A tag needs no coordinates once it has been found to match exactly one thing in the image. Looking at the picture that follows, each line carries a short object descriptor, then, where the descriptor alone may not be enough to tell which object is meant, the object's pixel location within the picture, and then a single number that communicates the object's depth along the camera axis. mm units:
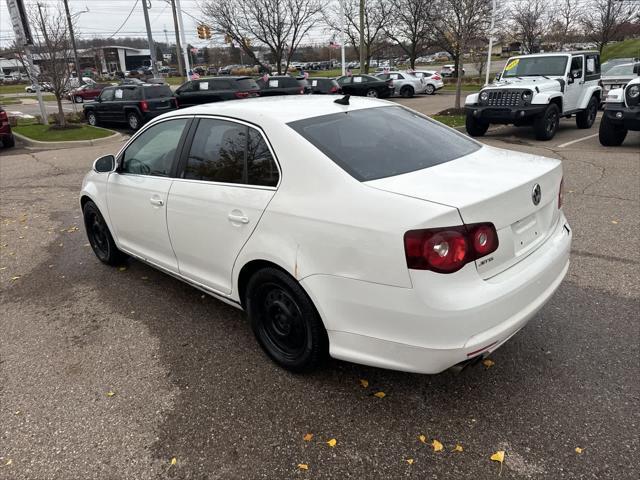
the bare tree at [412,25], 35625
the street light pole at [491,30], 19422
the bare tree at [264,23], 33719
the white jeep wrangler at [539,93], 11070
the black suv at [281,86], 20031
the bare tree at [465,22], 15109
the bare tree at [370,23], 38219
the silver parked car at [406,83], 28000
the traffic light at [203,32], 29219
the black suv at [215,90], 17500
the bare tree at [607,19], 28677
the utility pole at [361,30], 27250
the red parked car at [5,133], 13461
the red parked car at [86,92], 32781
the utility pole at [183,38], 25391
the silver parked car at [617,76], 15789
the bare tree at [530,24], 30016
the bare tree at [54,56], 15820
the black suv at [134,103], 16219
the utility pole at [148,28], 27234
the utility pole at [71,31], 27006
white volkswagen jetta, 2273
